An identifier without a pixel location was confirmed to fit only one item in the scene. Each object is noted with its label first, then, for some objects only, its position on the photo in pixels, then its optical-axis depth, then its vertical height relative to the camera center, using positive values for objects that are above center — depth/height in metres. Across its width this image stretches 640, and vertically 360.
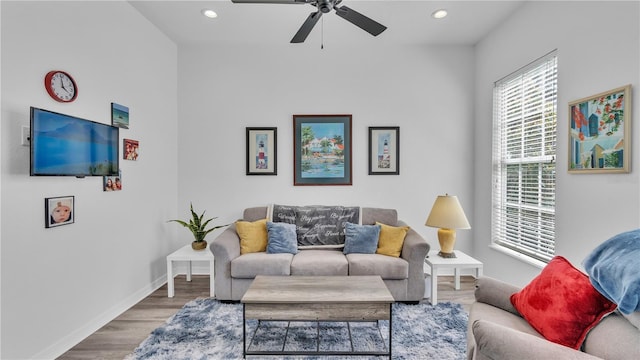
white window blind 2.64 +0.19
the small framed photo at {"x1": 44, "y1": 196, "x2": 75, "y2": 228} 2.06 -0.25
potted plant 3.29 -0.64
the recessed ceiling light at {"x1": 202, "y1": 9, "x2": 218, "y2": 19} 3.01 +1.68
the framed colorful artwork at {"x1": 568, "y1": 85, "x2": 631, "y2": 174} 1.91 +0.33
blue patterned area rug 2.14 -1.25
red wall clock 2.08 +0.66
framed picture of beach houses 3.81 +0.35
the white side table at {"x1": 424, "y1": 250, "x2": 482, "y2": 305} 2.91 -0.85
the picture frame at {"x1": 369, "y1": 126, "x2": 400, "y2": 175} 3.82 +0.36
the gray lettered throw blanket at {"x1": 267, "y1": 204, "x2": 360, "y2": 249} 3.40 -0.51
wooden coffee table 2.04 -0.89
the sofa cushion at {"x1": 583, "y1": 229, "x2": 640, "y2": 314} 1.16 -0.39
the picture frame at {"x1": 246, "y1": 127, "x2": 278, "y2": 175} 3.82 +0.35
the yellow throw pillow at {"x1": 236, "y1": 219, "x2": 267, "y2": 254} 3.17 -0.64
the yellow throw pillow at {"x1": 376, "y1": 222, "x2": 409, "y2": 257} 3.09 -0.66
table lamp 3.04 -0.44
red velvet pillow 1.36 -0.61
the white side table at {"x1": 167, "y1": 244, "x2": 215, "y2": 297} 3.09 -0.86
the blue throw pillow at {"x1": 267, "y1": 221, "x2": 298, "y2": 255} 3.14 -0.66
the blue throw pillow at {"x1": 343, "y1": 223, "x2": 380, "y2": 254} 3.17 -0.66
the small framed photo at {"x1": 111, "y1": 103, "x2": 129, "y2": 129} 2.73 +0.57
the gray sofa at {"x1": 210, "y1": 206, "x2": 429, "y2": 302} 2.89 -0.88
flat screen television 1.92 +0.22
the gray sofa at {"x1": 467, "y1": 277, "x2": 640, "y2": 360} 1.12 -0.65
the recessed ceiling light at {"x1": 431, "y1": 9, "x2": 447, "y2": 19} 3.02 +1.69
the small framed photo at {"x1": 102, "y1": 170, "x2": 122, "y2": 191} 2.63 -0.06
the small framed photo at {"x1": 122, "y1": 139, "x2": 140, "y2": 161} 2.90 +0.28
